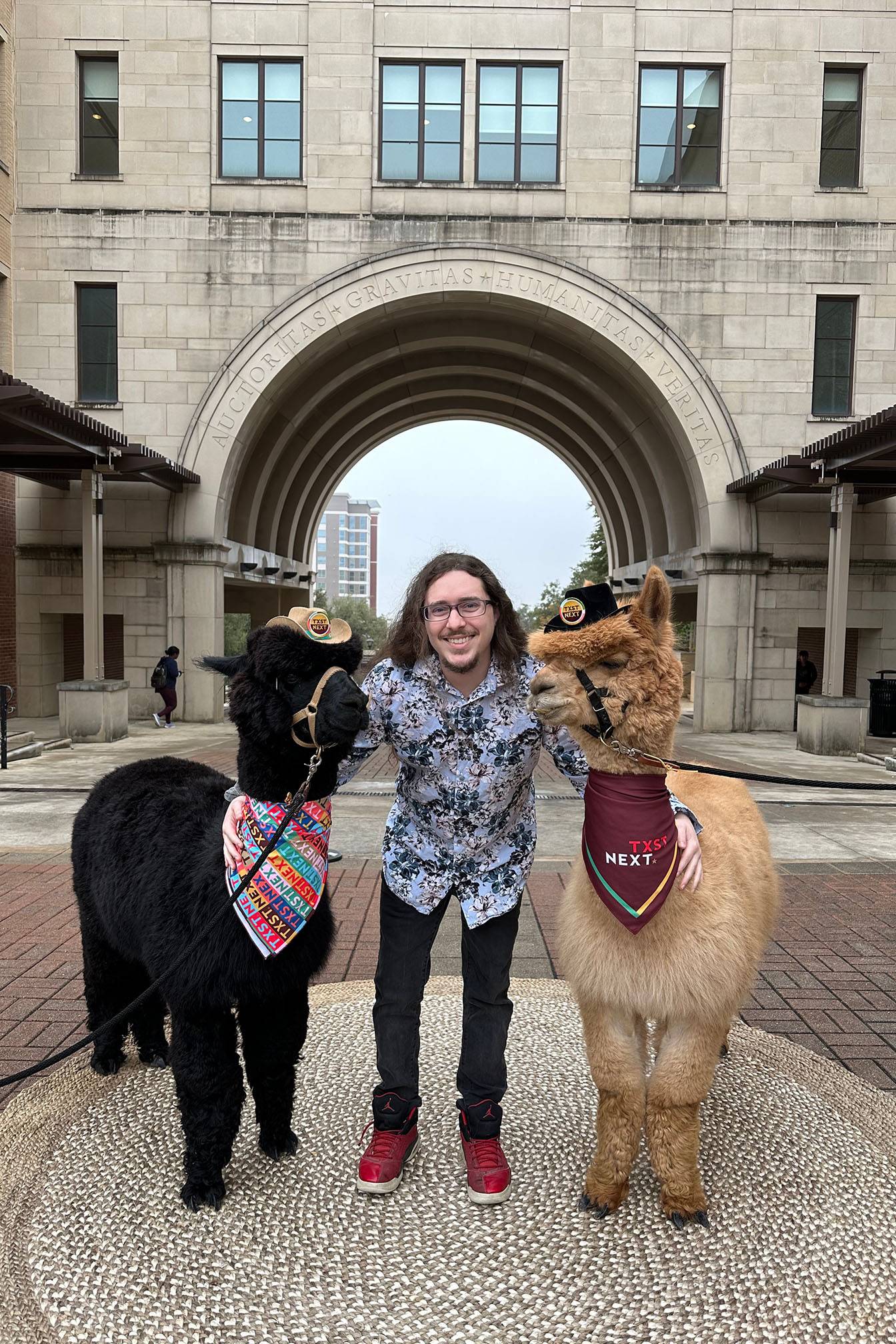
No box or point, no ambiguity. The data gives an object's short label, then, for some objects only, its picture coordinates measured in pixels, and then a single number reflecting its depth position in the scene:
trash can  15.51
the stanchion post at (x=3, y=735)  11.12
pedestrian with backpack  15.43
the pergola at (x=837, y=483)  12.89
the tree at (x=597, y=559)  39.59
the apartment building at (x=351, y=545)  173.75
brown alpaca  2.46
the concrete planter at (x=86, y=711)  13.84
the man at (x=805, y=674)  17.31
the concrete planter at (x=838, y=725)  13.66
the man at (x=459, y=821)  2.71
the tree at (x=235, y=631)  45.24
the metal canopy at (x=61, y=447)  10.91
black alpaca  2.53
